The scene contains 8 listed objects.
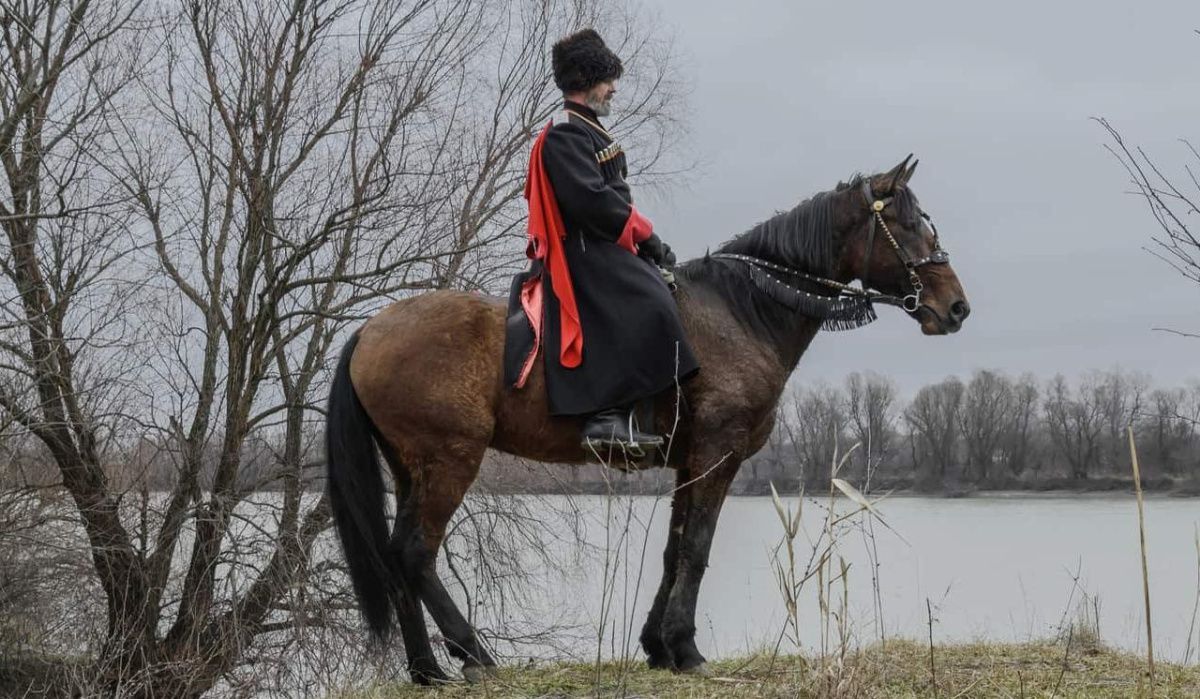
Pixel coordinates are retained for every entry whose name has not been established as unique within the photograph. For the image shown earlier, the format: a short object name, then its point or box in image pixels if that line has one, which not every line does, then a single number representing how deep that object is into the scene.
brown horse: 4.61
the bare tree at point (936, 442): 24.01
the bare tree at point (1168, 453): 29.57
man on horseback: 4.55
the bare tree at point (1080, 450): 32.40
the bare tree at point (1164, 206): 3.77
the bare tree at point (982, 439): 29.89
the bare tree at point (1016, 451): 32.34
